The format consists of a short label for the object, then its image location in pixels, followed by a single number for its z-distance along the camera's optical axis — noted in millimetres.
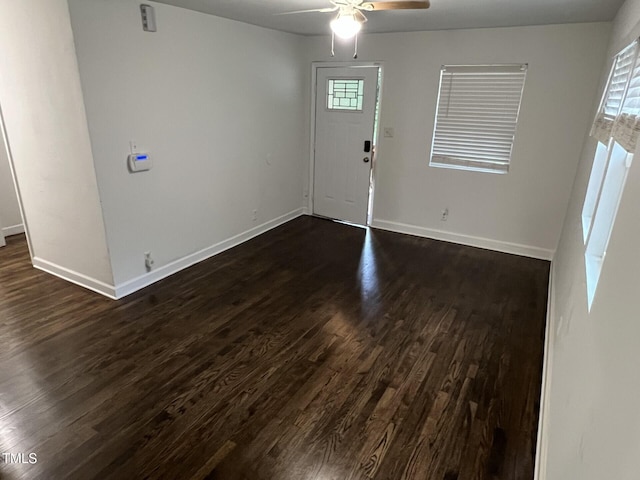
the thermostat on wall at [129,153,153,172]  3162
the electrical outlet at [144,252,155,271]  3484
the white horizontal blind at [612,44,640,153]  1418
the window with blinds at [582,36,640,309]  1566
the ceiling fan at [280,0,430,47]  2369
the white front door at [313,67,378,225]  4828
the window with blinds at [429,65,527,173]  4090
